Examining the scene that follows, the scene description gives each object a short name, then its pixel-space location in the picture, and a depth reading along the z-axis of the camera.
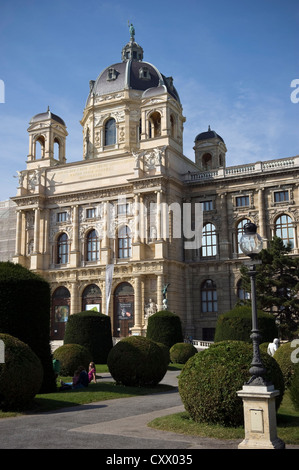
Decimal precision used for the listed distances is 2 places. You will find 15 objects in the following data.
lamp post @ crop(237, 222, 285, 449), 9.75
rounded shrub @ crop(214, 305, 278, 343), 27.59
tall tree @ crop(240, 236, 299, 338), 36.53
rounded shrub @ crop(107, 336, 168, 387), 20.16
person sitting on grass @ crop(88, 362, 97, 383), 21.88
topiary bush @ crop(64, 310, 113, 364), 29.05
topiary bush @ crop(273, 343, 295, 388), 17.23
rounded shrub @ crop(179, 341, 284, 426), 11.80
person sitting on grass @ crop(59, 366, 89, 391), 19.84
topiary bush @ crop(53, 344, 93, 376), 23.75
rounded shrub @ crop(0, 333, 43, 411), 13.95
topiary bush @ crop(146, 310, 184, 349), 33.31
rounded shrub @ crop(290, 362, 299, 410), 12.91
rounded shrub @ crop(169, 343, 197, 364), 32.03
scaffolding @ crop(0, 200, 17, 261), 57.63
